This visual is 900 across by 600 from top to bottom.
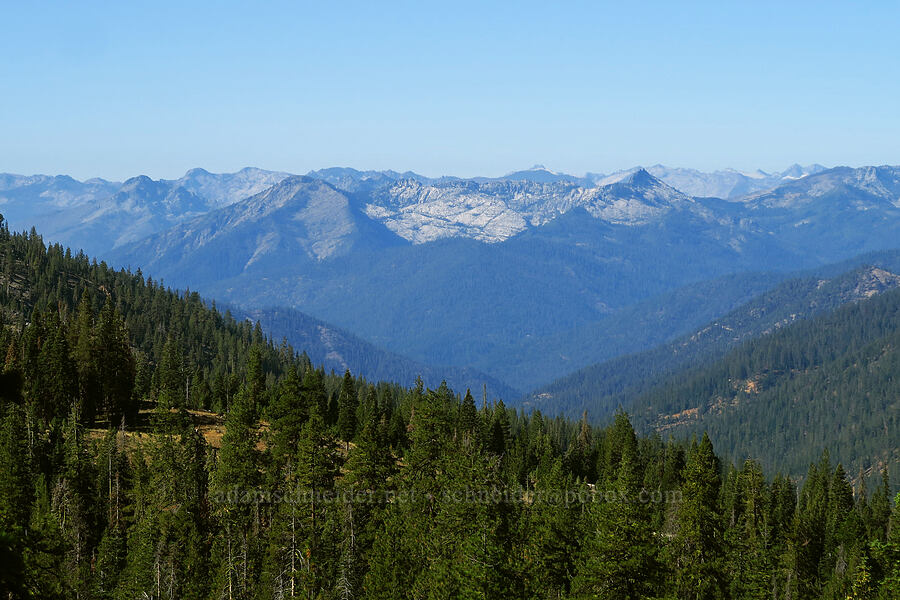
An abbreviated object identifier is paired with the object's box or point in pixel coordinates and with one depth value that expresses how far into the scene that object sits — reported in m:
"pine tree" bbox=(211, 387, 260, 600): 61.81
